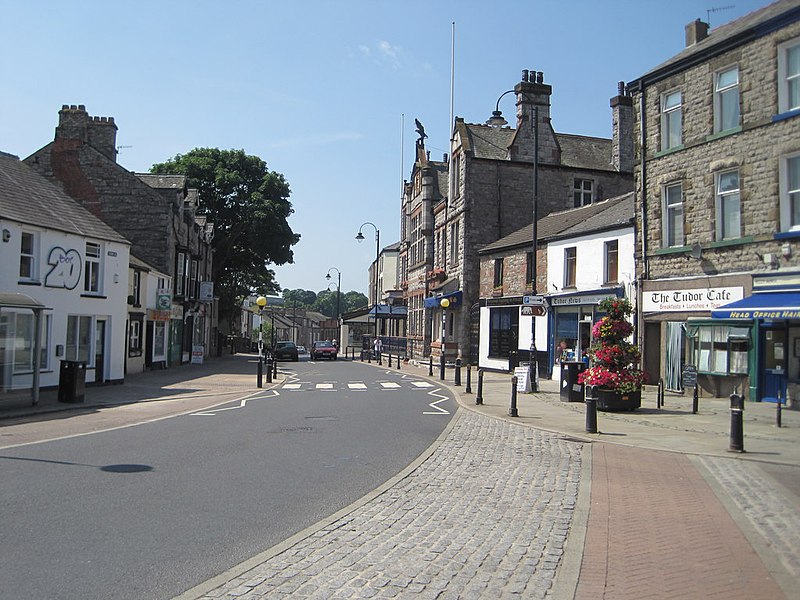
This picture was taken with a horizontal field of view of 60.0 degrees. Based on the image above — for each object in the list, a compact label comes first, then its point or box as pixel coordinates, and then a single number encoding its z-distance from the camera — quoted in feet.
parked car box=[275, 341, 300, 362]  169.67
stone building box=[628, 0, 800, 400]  59.82
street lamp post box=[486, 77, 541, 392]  75.31
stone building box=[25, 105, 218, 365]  114.52
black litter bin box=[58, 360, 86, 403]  60.90
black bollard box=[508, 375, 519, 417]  54.42
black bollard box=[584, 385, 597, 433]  45.77
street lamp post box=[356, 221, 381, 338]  181.98
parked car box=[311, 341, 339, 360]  179.11
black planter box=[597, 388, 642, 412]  57.26
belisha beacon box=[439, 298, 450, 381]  100.03
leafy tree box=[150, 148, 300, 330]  173.27
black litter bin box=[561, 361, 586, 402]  67.19
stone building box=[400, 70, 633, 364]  130.72
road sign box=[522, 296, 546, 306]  73.36
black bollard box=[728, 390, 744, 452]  37.78
